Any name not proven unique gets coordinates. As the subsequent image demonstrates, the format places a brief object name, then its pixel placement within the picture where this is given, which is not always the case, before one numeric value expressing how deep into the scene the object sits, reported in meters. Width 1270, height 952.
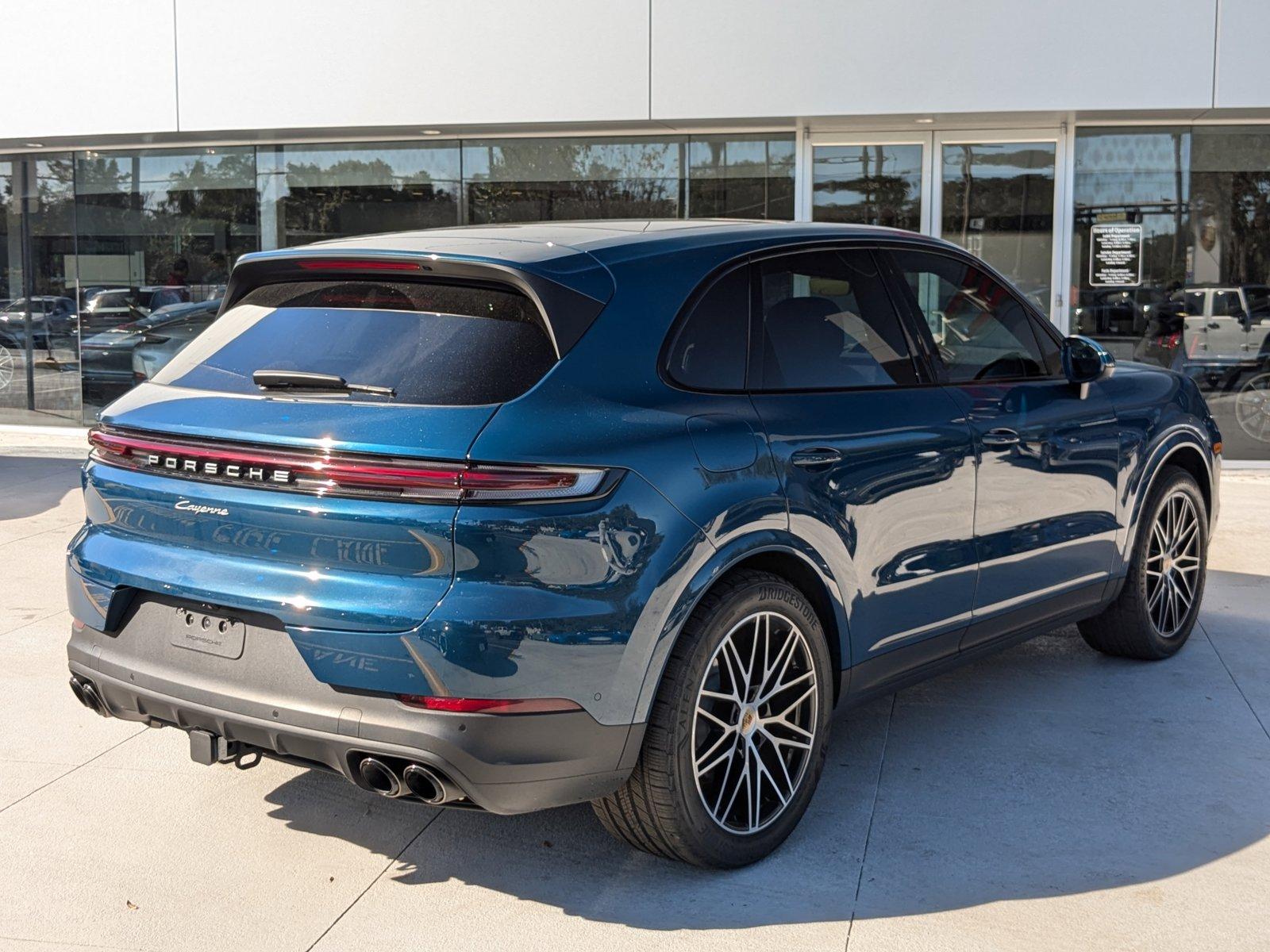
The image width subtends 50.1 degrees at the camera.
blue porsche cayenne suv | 3.13
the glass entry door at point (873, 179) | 12.20
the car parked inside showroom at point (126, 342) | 14.24
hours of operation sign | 12.02
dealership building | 11.06
